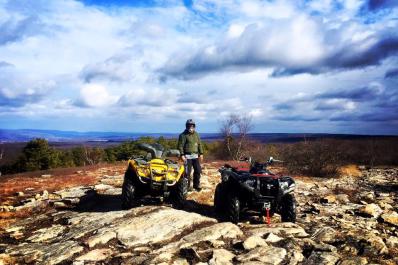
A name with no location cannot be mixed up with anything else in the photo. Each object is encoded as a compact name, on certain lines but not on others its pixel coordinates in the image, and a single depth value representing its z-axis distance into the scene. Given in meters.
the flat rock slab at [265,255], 8.33
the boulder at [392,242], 9.52
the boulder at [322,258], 8.22
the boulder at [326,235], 9.79
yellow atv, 12.47
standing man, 14.54
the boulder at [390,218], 11.66
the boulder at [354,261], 8.12
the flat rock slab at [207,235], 9.23
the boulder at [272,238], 9.53
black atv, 10.66
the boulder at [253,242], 9.12
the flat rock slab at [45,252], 9.05
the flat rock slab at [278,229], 10.08
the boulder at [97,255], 8.84
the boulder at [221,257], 8.29
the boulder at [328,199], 14.87
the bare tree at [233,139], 60.33
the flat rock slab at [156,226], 9.90
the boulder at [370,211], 12.66
